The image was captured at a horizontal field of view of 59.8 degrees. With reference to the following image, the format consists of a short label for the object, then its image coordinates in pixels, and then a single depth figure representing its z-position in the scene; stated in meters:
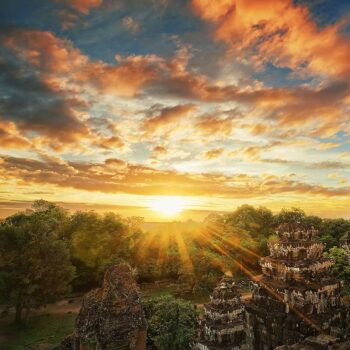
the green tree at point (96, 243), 41.62
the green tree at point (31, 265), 30.09
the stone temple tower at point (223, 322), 14.33
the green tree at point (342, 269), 35.38
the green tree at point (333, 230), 56.31
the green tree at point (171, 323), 20.31
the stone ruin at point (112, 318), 8.91
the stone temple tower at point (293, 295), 14.27
